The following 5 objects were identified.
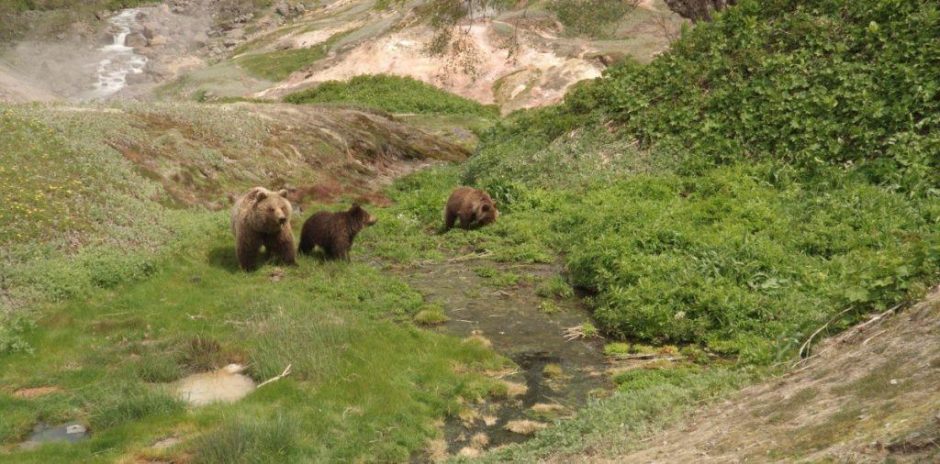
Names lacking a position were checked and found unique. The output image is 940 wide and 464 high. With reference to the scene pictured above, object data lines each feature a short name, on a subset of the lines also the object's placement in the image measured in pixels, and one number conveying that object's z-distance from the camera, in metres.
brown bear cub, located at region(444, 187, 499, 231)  16.11
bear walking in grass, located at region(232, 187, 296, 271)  12.91
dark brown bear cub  13.82
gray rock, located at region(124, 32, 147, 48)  60.81
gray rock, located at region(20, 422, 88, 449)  8.01
